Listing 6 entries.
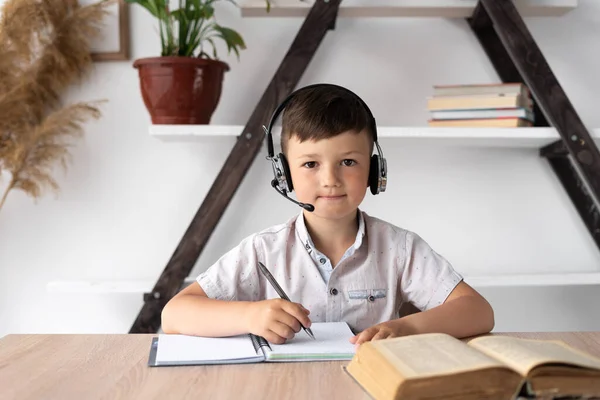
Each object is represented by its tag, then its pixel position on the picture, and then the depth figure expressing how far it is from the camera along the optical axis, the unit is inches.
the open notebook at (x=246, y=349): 39.9
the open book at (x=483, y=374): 29.4
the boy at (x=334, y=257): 51.2
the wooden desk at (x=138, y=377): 34.2
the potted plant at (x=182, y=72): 85.0
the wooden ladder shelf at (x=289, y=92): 84.4
